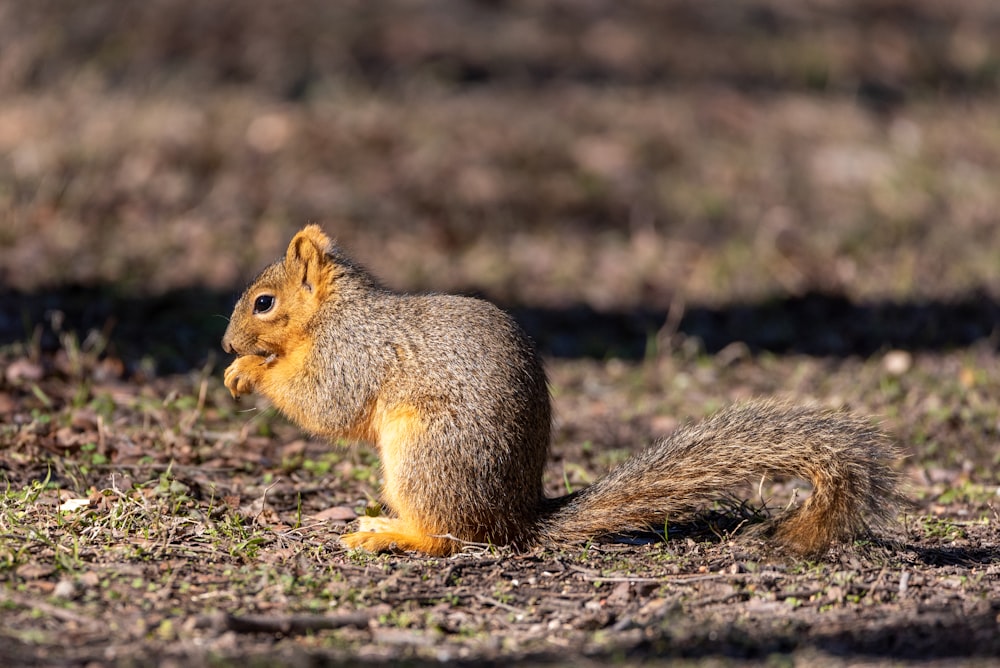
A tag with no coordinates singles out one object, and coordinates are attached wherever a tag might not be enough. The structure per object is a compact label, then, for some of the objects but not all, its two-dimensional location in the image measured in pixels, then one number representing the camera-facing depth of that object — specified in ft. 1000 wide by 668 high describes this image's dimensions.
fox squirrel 23.76
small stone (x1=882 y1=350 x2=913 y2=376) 42.83
